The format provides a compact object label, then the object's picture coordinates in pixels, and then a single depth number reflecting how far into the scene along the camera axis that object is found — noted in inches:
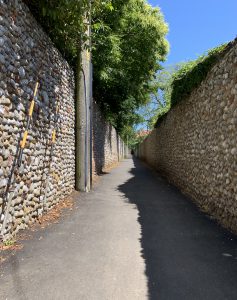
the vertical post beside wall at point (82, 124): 283.2
